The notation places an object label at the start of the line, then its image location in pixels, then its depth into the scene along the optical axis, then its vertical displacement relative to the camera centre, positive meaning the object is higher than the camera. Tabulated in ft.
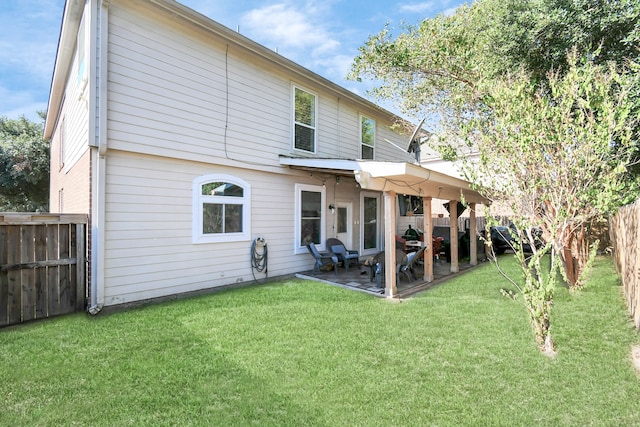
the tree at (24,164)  57.41 +9.05
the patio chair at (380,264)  22.68 -3.72
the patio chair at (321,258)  26.27 -3.70
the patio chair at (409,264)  22.90 -3.73
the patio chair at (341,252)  27.89 -3.48
